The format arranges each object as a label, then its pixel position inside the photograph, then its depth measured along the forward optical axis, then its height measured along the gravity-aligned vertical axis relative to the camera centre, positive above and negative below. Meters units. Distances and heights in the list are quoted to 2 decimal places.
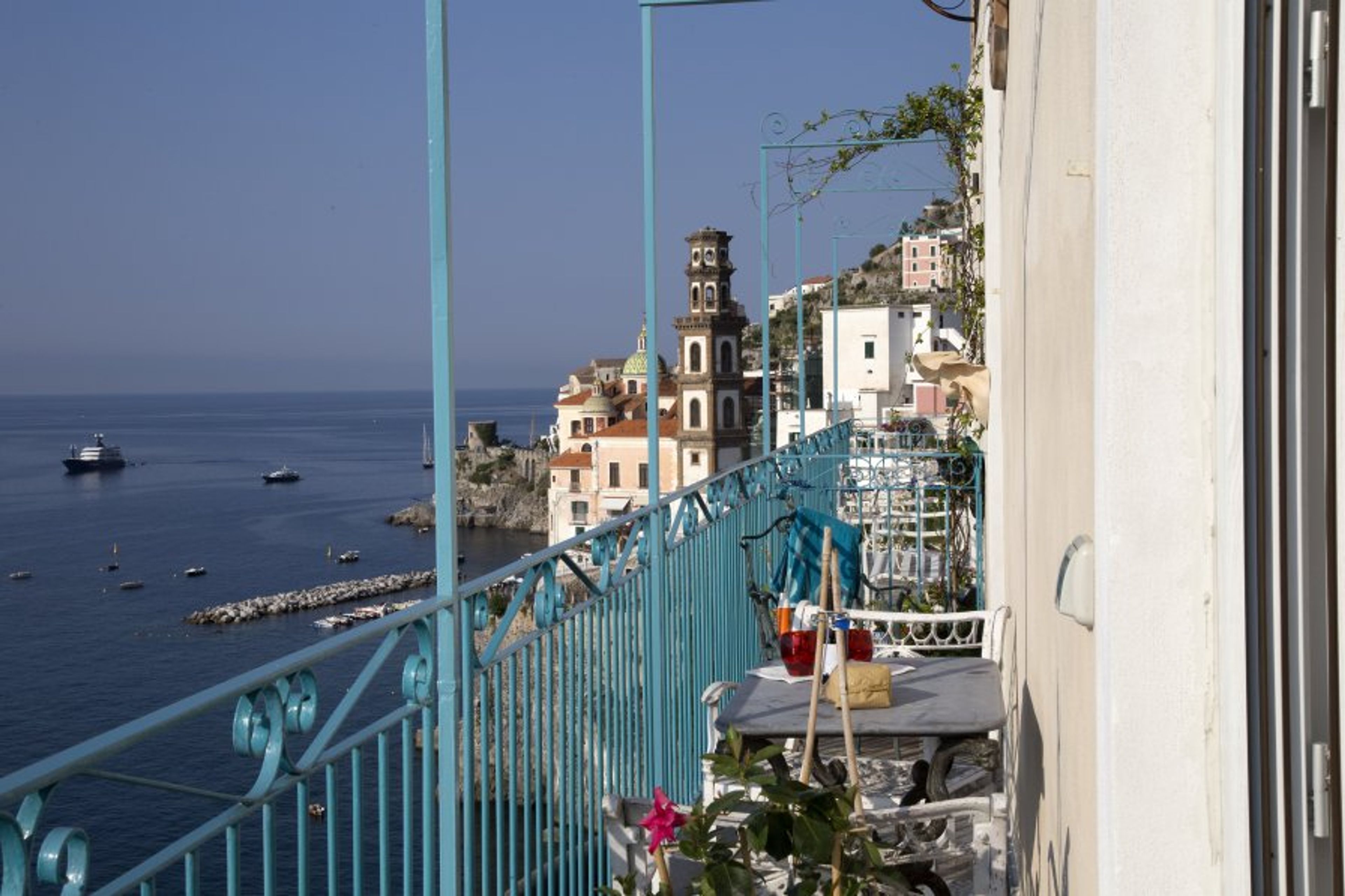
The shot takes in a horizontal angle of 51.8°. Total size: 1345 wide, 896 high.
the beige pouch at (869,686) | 3.59 -0.77
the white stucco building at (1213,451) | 1.46 -0.07
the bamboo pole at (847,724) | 2.71 -0.69
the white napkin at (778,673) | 4.10 -0.85
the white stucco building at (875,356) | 45.97 +1.18
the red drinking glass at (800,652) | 4.04 -0.77
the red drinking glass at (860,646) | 3.96 -0.74
